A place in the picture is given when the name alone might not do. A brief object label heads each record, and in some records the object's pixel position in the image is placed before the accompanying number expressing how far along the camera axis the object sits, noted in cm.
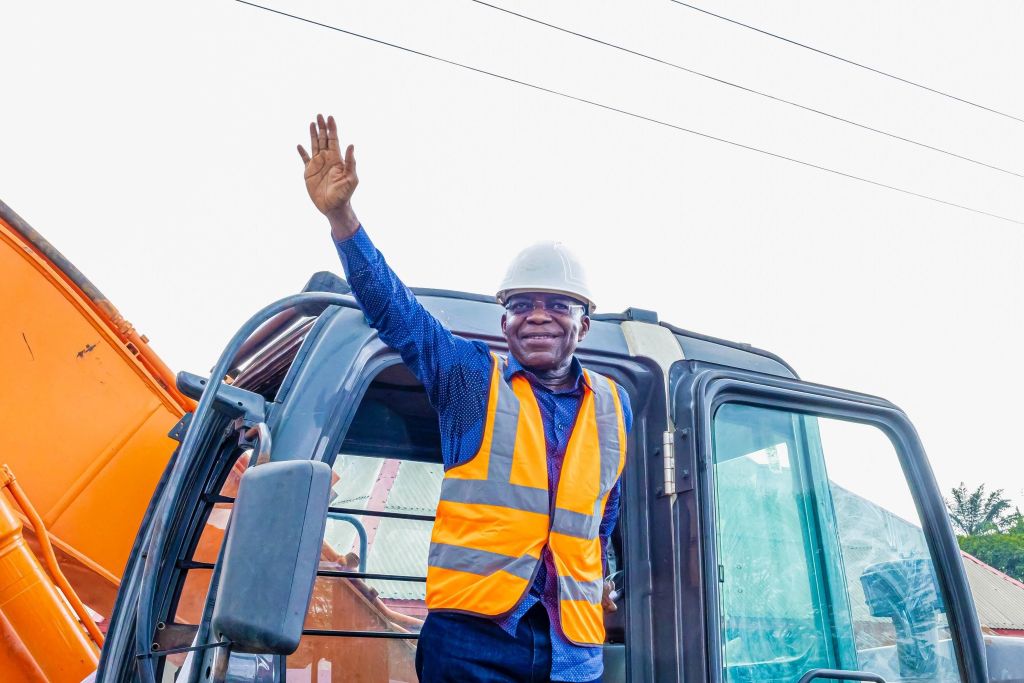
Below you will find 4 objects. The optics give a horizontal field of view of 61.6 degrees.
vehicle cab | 228
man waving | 211
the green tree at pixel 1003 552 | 3512
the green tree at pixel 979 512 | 4756
